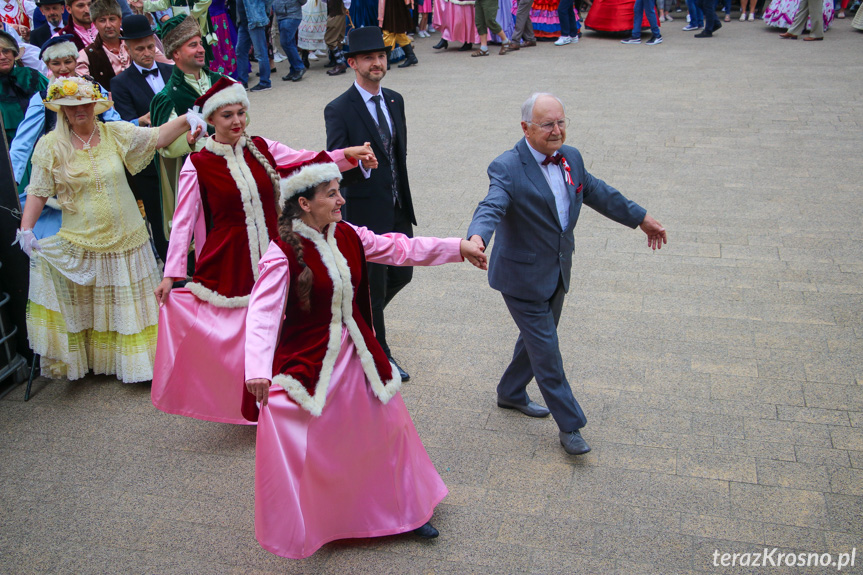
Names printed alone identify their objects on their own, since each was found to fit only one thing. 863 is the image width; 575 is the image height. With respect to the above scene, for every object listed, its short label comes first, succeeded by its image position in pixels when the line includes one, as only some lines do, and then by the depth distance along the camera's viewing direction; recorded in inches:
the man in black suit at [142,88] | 236.1
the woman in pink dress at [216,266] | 178.5
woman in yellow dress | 192.4
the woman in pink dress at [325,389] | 132.6
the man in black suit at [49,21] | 363.6
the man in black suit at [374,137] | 193.2
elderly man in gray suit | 159.2
